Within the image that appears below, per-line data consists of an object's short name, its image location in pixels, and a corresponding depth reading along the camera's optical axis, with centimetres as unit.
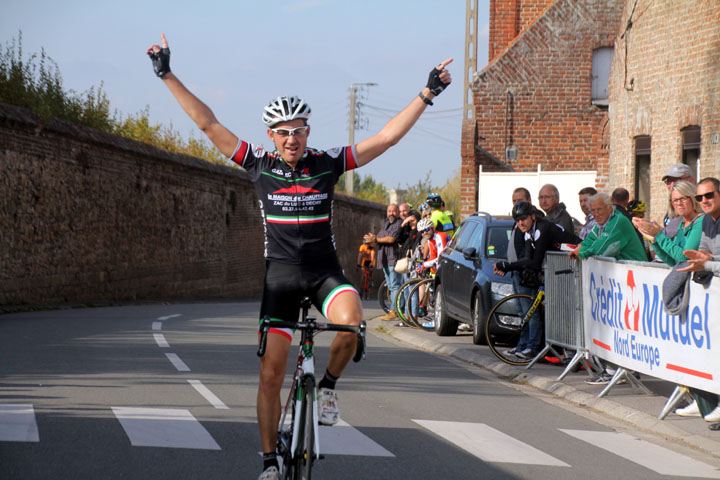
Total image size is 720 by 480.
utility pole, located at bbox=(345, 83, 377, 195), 7256
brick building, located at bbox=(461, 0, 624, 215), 3191
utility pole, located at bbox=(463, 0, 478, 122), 3553
